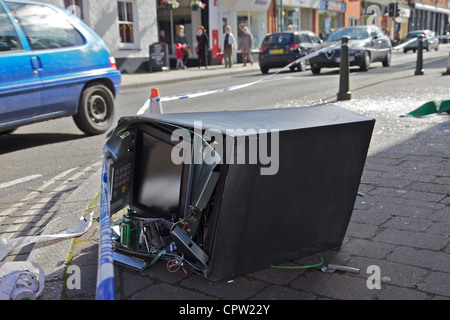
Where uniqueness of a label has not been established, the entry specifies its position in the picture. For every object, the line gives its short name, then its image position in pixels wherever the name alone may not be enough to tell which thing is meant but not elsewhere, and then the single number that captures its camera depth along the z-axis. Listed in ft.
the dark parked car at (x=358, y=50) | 57.58
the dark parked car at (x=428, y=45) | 116.47
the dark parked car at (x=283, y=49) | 67.51
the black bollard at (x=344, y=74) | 32.09
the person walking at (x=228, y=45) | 79.87
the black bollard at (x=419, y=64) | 48.10
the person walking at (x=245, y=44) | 84.64
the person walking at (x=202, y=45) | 80.64
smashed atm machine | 8.21
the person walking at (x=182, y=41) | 78.48
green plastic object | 25.81
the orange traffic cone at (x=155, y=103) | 17.48
